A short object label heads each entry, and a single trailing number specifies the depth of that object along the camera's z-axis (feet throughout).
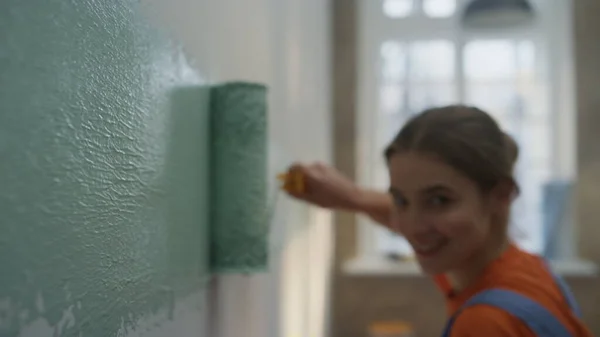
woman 2.47
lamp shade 7.40
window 8.66
